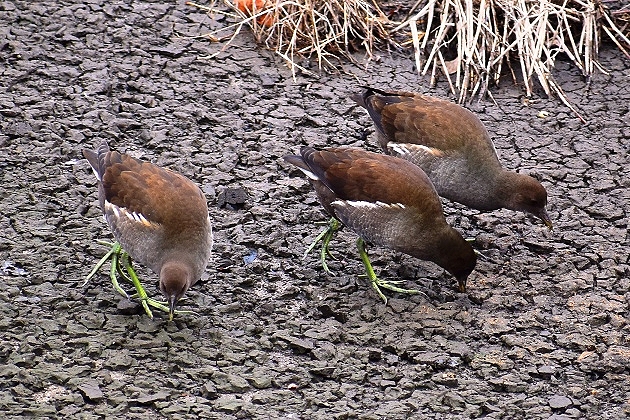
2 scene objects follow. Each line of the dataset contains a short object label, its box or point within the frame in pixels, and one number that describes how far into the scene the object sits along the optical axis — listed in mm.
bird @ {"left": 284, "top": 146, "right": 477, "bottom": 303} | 11742
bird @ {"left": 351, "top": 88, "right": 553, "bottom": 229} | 12641
